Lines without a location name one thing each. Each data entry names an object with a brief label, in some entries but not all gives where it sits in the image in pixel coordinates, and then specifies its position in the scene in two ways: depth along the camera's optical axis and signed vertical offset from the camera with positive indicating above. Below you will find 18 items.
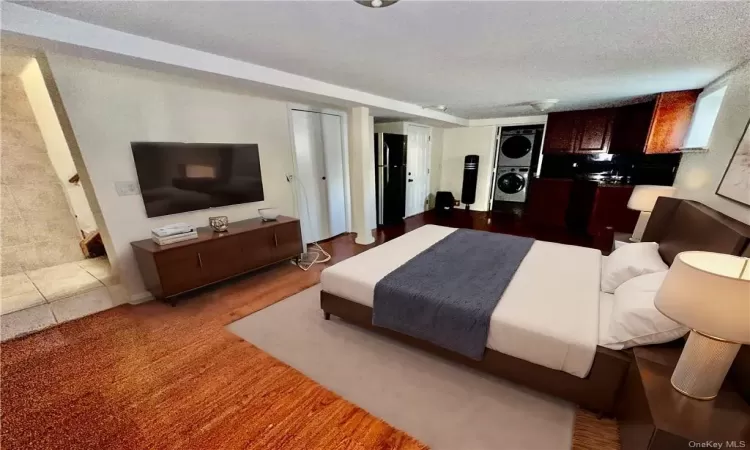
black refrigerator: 4.87 -0.42
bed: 1.38 -0.93
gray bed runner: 1.62 -0.91
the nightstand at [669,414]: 0.90 -0.93
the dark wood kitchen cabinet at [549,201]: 4.94 -0.92
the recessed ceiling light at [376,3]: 1.35 +0.75
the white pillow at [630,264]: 1.76 -0.75
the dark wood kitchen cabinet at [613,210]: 3.90 -0.86
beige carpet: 1.40 -1.43
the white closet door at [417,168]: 5.62 -0.32
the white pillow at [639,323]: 1.24 -0.81
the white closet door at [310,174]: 3.85 -0.29
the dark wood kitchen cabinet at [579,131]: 4.46 +0.35
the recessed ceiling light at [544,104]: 3.81 +0.69
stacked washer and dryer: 5.84 -0.21
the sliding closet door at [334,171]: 4.21 -0.26
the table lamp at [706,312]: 0.85 -0.54
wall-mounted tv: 2.58 -0.20
